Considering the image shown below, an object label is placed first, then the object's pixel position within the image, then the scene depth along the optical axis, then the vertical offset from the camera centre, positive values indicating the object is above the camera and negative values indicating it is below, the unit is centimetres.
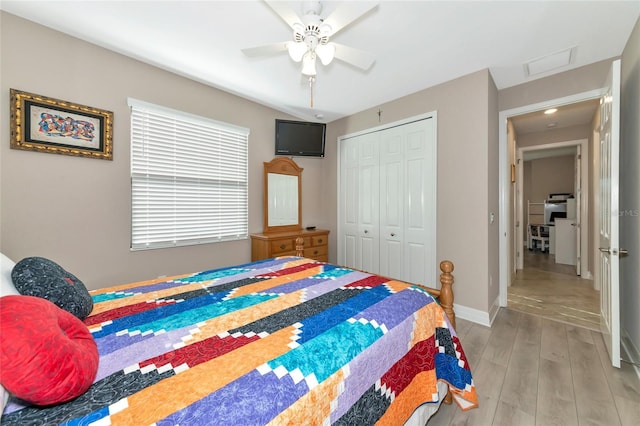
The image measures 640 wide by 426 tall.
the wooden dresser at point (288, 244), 325 -42
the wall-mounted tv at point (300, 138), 374 +112
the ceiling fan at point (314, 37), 151 +116
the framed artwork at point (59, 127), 194 +69
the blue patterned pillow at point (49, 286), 105 -31
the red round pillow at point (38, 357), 61 -36
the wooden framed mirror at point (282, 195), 363 +25
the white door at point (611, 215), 188 -1
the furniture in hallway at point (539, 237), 660 -63
